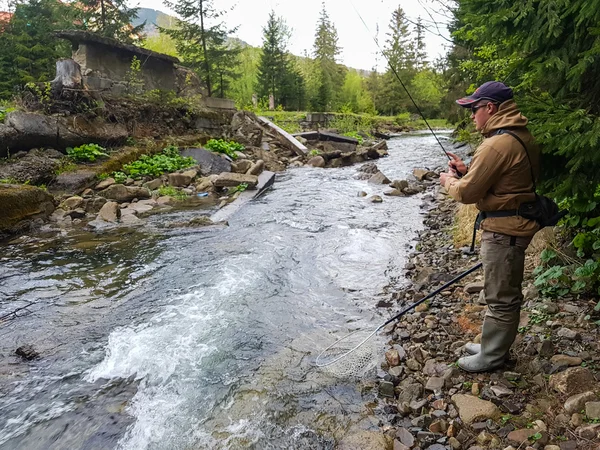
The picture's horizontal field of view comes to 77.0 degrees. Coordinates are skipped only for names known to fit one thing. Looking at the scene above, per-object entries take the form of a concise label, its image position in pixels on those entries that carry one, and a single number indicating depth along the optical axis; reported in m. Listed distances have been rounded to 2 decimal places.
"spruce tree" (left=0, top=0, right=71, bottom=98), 21.70
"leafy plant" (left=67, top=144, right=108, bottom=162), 11.34
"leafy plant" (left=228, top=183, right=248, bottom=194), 11.63
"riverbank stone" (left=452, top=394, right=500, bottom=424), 2.52
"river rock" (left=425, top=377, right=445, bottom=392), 2.95
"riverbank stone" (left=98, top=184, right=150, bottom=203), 10.26
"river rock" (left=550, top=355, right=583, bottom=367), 2.71
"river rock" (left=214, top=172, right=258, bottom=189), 11.82
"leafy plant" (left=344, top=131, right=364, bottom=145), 26.19
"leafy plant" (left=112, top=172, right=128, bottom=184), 11.29
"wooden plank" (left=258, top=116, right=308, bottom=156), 19.45
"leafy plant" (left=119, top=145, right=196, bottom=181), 12.05
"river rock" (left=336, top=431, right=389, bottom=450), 2.57
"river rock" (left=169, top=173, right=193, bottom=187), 11.98
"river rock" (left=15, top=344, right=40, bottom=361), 3.78
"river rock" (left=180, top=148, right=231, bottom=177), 13.85
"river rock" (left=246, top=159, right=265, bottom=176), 13.64
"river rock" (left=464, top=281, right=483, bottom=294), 4.35
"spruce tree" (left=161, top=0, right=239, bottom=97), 21.94
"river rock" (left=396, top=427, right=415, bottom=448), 2.53
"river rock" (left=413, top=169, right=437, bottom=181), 13.12
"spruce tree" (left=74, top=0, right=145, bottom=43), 22.72
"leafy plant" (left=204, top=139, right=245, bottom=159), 15.55
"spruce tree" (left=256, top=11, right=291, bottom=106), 38.69
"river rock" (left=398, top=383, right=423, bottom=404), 2.94
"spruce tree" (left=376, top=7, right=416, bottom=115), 54.06
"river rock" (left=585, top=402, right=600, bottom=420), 2.18
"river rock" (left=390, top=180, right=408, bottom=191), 11.36
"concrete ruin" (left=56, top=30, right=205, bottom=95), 14.52
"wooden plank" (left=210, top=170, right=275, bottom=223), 9.24
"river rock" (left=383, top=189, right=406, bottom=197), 11.16
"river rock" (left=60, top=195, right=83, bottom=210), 9.11
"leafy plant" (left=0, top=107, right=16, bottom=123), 10.35
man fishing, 2.57
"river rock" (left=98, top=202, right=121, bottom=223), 8.74
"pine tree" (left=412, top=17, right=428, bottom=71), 60.01
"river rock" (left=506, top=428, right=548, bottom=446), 2.19
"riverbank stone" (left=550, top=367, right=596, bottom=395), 2.46
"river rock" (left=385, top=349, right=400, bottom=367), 3.45
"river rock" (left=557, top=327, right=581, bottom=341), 2.97
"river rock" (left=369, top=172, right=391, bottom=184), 13.05
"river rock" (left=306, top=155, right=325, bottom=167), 17.55
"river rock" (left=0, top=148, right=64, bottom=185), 9.38
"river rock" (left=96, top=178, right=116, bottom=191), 10.65
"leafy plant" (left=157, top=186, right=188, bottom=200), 10.99
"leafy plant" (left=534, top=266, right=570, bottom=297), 3.61
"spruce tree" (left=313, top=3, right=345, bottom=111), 52.03
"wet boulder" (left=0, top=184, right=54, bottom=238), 7.50
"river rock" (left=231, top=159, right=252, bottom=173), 14.06
